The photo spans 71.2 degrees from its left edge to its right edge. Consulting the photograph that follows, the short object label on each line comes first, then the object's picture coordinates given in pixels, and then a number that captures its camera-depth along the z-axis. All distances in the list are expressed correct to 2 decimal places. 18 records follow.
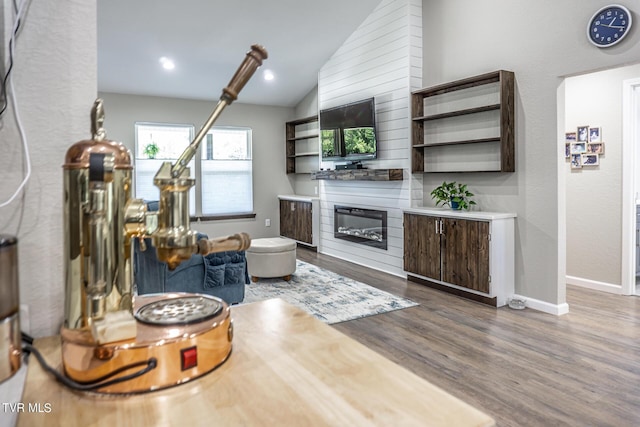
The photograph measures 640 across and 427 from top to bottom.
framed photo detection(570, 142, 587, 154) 4.73
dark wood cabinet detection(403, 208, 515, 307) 4.00
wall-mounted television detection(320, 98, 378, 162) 5.54
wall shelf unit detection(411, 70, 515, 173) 4.09
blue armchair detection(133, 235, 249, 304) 3.18
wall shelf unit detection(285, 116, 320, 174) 7.45
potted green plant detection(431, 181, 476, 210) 4.46
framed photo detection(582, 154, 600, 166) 4.61
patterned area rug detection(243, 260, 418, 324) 3.96
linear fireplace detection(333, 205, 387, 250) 5.58
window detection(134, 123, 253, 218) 6.98
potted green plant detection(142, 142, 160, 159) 6.97
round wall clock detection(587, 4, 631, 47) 3.31
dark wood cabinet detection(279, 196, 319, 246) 6.91
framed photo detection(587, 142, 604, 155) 4.56
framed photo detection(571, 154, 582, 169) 4.77
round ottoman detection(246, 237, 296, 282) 4.93
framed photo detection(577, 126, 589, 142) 4.71
